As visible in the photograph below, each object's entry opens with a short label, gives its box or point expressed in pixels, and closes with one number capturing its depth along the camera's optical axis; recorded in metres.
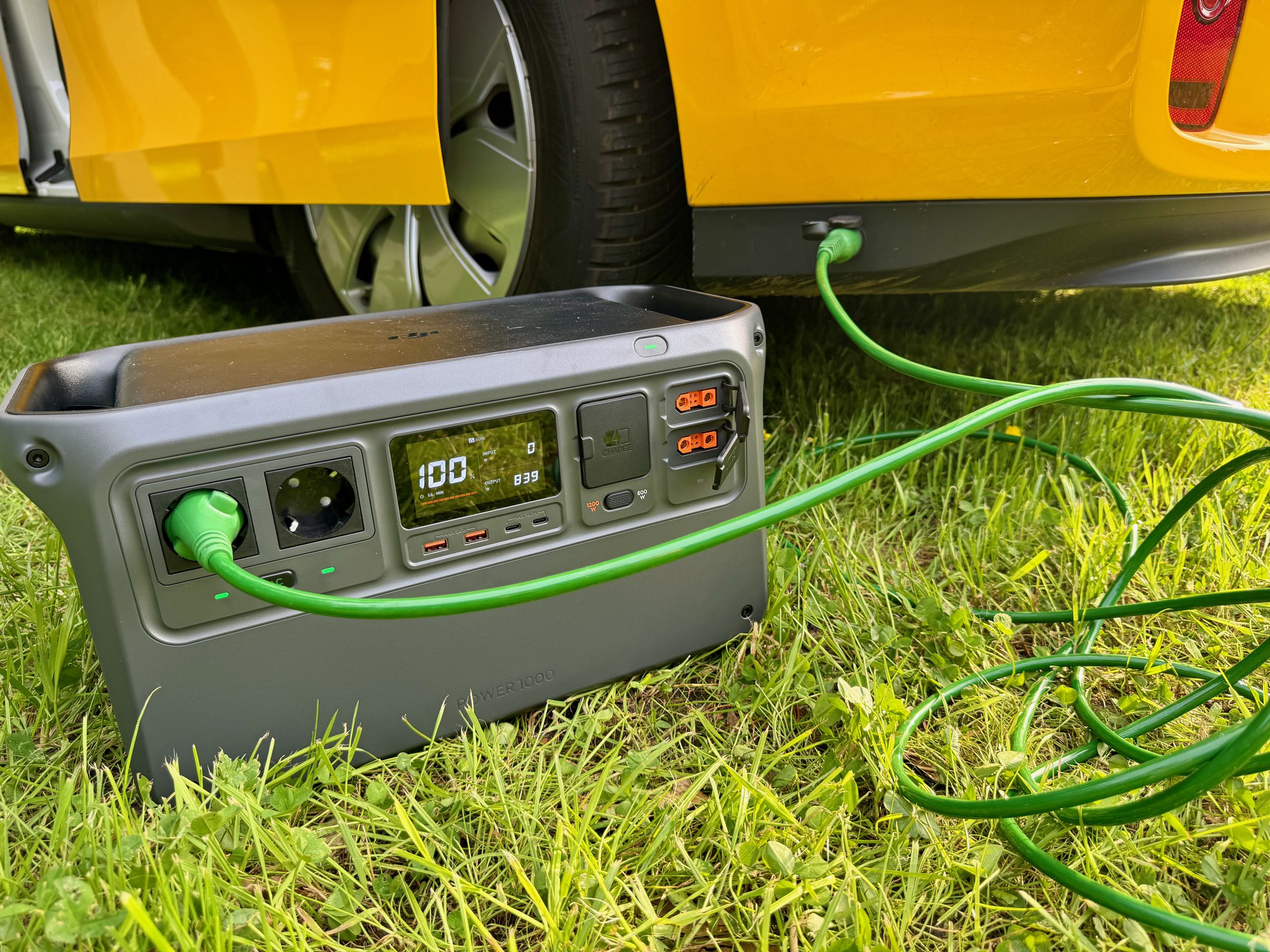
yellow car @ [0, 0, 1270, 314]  0.91
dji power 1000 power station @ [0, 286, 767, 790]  0.66
